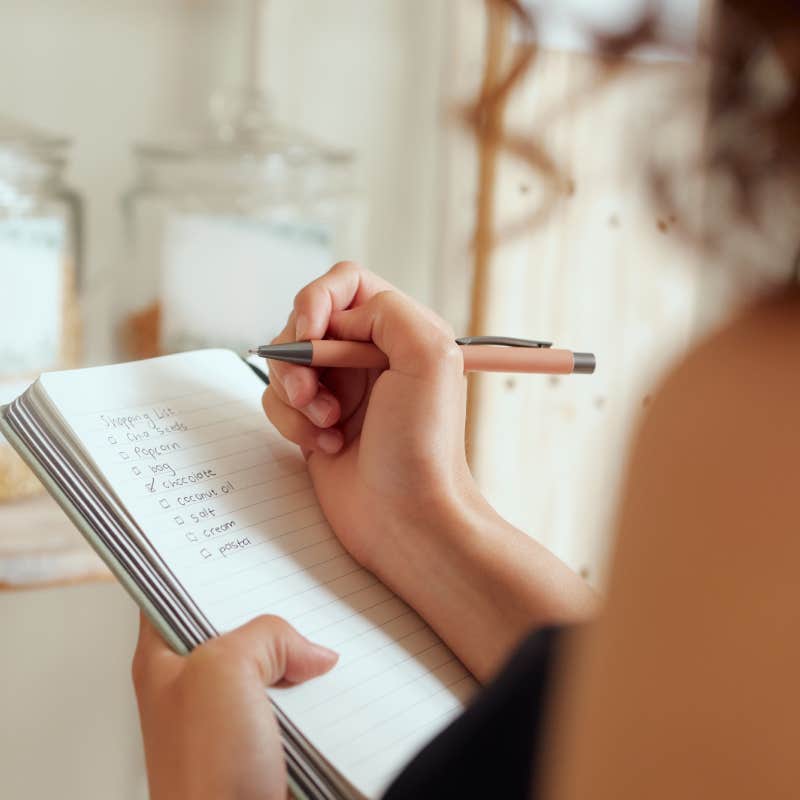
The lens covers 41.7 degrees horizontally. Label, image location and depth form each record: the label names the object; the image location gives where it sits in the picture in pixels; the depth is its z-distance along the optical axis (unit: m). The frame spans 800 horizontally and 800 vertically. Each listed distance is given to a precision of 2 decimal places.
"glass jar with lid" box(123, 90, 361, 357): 0.90
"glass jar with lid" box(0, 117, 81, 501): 0.83
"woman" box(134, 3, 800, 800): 0.25
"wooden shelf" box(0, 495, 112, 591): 0.82
